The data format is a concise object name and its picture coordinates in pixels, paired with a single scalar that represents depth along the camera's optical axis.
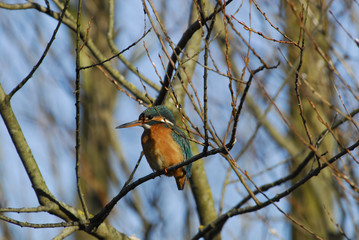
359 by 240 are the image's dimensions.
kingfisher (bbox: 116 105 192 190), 8.15
